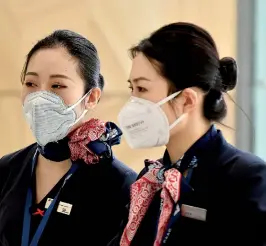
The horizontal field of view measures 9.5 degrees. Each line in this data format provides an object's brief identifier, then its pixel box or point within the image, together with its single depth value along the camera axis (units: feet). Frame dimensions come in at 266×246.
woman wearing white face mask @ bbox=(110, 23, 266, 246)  10.35
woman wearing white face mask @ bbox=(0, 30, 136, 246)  11.16
